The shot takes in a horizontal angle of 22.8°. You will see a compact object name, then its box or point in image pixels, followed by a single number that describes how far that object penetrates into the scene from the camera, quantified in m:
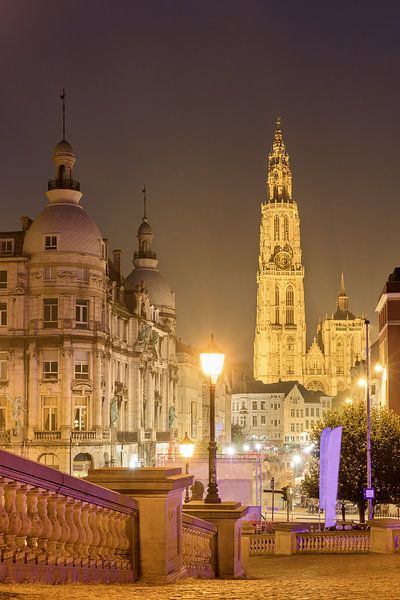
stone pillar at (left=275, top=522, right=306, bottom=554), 31.34
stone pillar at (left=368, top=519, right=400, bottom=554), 28.89
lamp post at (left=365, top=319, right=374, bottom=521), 39.69
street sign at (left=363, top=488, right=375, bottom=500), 39.53
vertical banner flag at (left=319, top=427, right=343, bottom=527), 38.38
